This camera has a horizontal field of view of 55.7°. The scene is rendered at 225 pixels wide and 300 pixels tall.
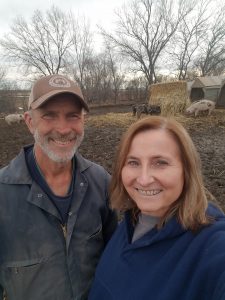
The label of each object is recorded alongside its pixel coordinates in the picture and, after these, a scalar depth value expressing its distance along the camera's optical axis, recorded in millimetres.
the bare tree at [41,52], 26921
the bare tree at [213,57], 26898
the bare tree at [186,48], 26505
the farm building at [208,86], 16661
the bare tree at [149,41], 25604
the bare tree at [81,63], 26875
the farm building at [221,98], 14570
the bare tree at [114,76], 26713
